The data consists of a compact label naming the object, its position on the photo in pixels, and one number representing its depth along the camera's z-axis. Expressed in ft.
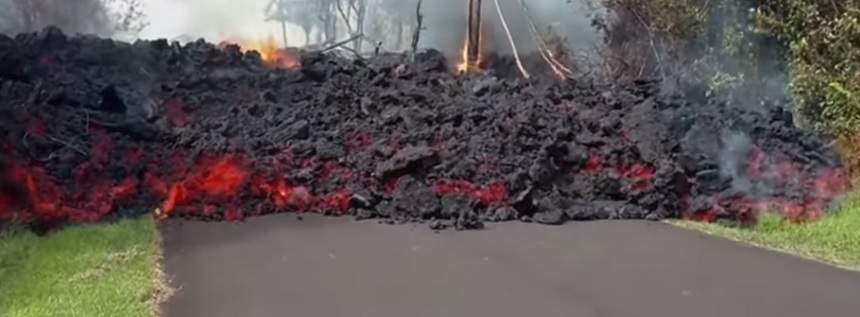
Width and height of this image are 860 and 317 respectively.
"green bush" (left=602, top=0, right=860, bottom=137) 38.34
